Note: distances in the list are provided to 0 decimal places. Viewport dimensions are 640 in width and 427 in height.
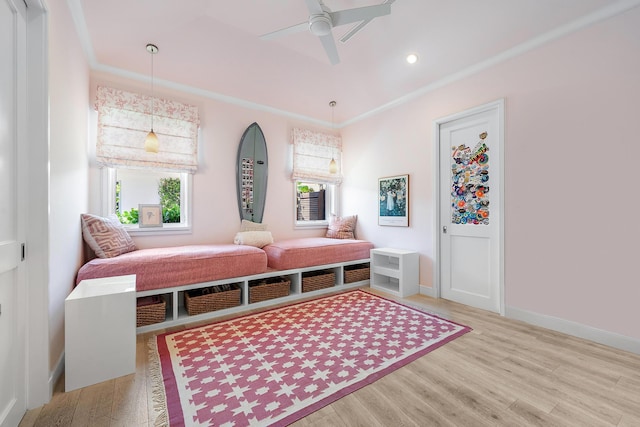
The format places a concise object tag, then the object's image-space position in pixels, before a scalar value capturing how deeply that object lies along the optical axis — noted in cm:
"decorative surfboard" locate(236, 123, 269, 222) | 388
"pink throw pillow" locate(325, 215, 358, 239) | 445
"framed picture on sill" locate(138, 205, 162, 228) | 322
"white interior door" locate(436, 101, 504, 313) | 292
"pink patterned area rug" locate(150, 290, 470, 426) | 149
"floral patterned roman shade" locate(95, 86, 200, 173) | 296
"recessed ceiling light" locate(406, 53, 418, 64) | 305
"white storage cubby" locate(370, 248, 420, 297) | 349
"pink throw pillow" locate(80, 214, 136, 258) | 252
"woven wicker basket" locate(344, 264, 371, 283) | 387
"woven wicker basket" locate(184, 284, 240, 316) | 272
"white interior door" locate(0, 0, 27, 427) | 128
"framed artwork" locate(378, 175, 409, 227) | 382
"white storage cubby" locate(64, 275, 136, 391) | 166
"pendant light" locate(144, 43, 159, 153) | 284
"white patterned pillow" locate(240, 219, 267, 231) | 383
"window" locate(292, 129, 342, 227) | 447
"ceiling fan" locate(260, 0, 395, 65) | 195
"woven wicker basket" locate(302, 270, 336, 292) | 349
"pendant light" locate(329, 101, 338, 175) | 429
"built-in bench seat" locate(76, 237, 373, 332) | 246
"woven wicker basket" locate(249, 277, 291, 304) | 309
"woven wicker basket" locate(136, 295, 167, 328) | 245
